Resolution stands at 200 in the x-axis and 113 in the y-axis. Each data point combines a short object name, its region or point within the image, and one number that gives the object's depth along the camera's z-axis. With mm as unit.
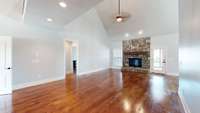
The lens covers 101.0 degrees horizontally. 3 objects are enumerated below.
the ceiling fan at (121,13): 4837
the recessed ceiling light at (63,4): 2589
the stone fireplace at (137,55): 6212
